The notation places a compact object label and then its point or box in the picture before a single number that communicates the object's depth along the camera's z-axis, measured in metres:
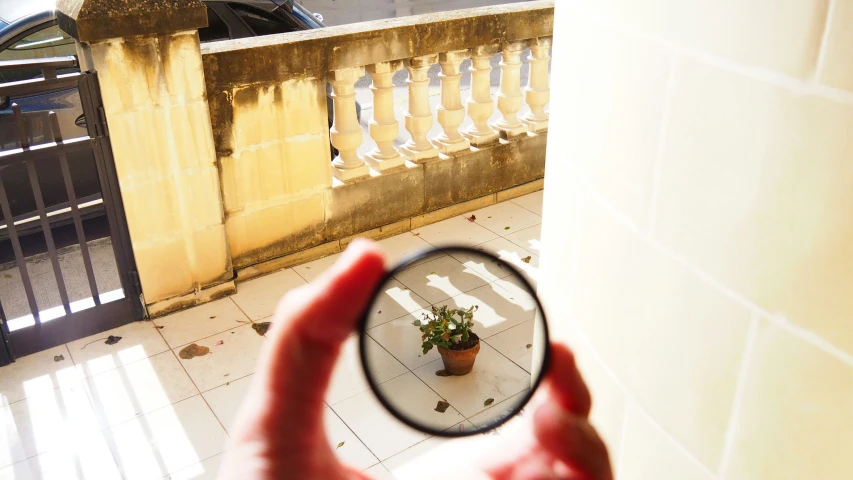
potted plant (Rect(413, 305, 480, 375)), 4.33
